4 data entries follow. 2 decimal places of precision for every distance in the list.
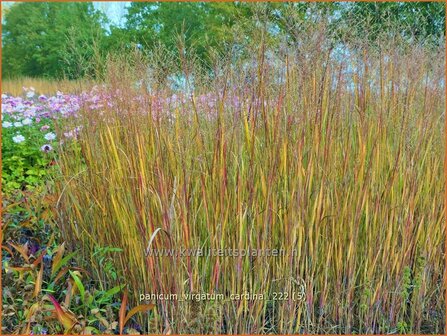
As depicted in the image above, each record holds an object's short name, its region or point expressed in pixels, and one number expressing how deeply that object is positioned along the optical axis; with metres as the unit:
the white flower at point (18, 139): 4.28
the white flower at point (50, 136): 3.88
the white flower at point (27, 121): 4.45
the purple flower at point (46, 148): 3.48
